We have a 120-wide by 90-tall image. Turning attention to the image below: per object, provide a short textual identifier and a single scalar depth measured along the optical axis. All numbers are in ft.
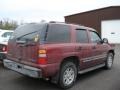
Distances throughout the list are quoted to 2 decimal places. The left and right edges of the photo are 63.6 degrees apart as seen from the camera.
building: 36.00
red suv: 8.12
